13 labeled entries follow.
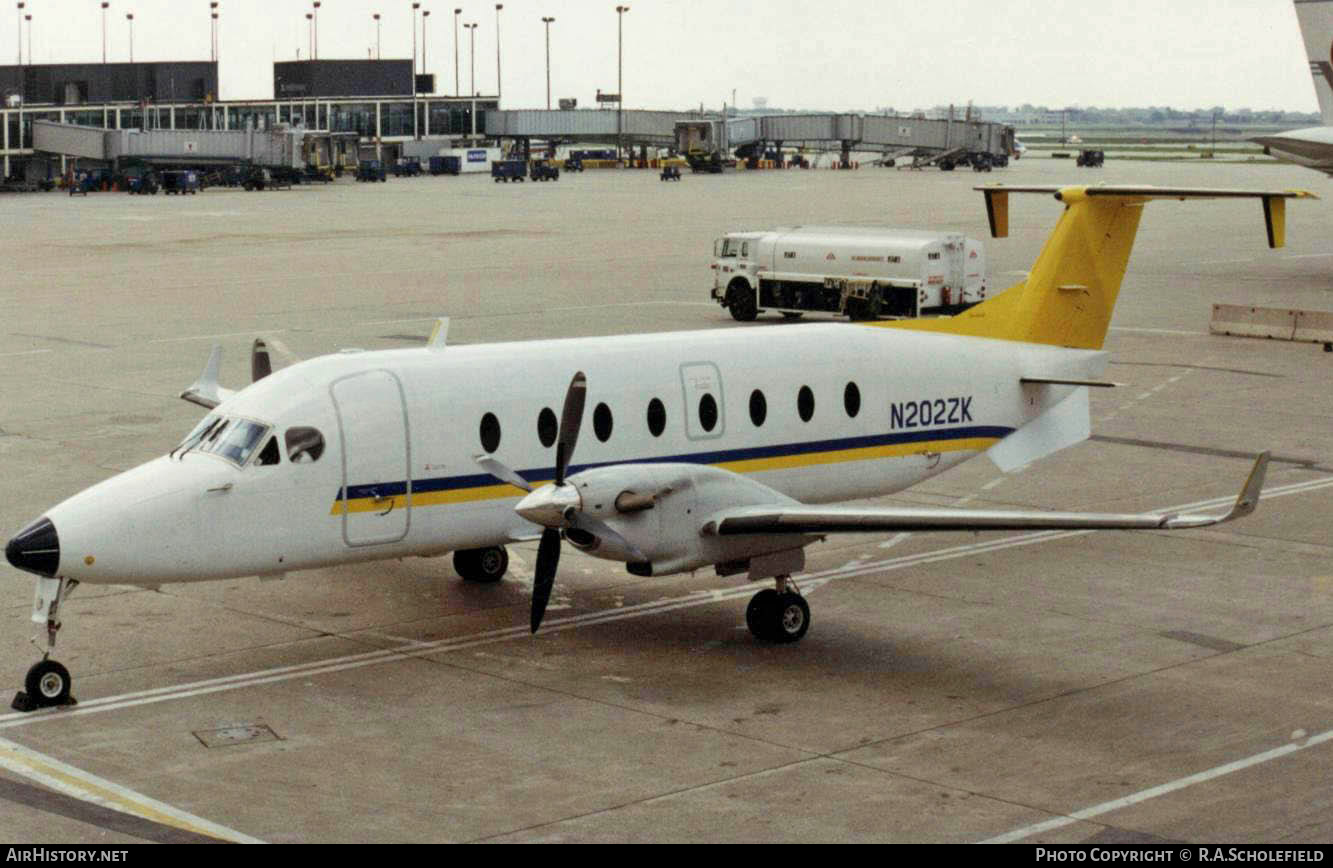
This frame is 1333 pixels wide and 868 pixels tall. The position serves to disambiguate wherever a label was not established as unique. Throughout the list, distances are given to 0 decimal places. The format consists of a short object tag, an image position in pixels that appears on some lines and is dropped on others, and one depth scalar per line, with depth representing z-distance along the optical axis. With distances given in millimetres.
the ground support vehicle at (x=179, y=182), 134625
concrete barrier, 48344
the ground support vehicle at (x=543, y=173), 159375
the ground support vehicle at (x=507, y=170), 157375
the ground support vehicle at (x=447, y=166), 177625
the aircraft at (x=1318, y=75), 61188
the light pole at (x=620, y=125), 195625
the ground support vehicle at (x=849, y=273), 52875
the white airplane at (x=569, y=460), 18750
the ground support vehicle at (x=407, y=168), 172250
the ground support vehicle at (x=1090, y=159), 192250
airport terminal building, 166375
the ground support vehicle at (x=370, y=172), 156750
